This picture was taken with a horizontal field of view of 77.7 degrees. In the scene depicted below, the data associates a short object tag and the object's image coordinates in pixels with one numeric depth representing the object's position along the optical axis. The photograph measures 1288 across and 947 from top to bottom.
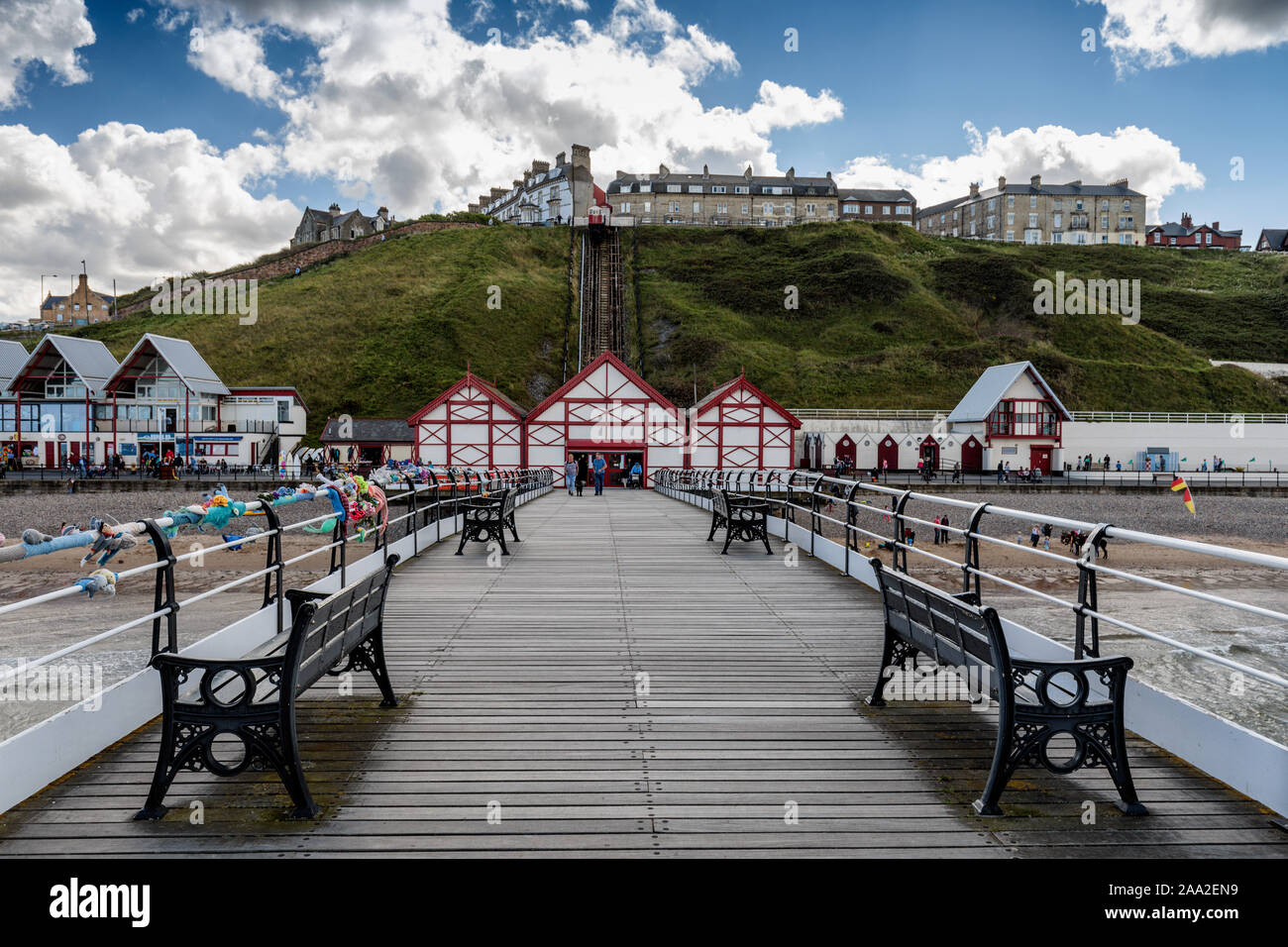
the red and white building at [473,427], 43.12
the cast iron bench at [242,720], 3.38
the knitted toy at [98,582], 4.27
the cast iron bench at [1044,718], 3.46
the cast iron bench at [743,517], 12.35
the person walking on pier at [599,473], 29.88
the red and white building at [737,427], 43.53
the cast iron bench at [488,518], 12.02
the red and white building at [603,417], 42.34
